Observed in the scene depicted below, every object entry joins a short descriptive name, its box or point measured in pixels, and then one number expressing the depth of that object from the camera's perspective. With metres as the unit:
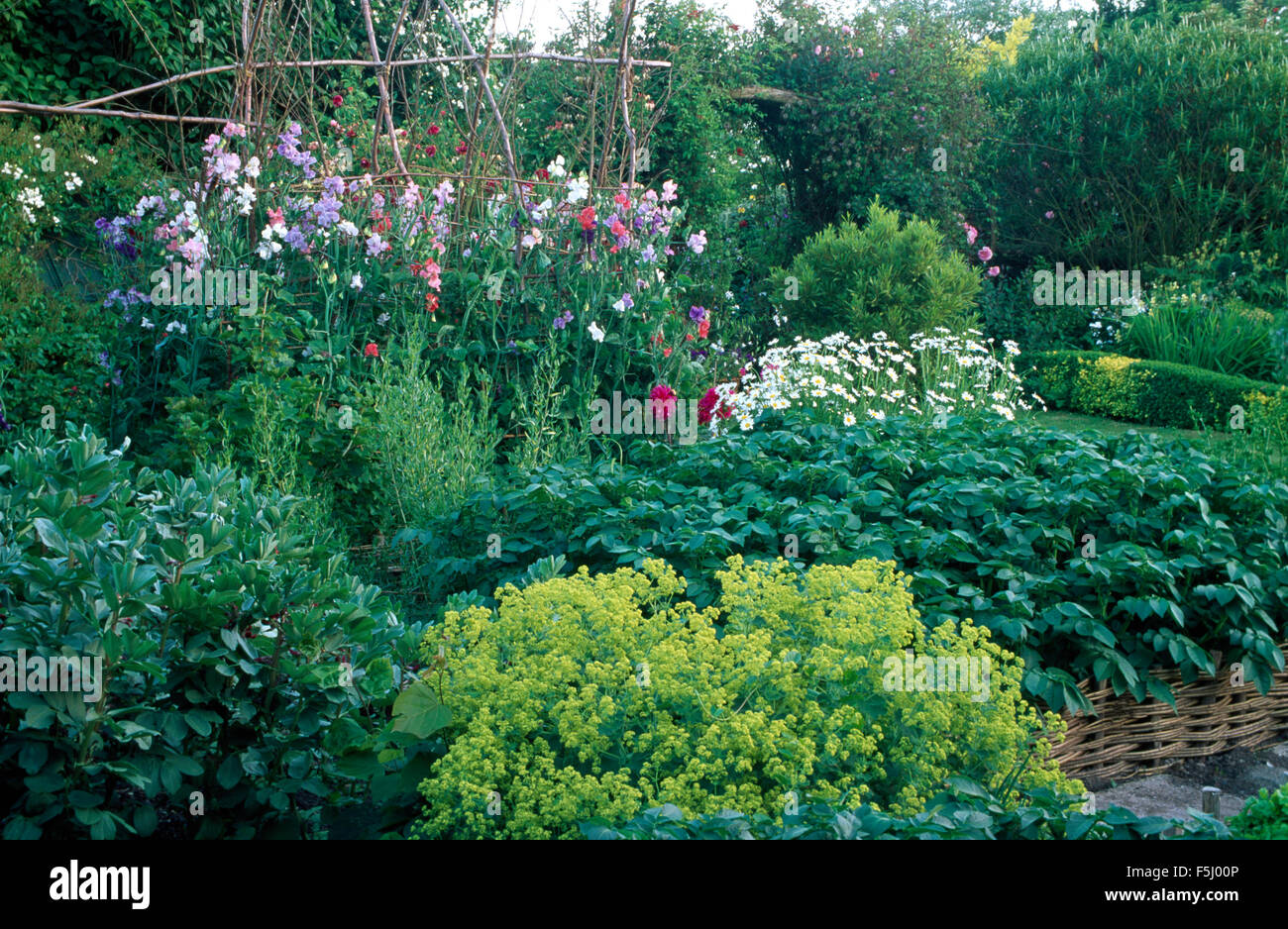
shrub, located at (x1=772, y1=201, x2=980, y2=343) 9.35
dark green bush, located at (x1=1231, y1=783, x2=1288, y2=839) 2.00
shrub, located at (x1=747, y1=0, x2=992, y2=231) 13.27
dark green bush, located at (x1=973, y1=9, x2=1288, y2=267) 13.02
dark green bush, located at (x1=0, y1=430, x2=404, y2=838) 2.16
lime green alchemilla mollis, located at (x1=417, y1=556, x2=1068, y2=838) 2.13
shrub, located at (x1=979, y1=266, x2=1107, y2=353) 12.55
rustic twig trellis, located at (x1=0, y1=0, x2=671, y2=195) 5.89
